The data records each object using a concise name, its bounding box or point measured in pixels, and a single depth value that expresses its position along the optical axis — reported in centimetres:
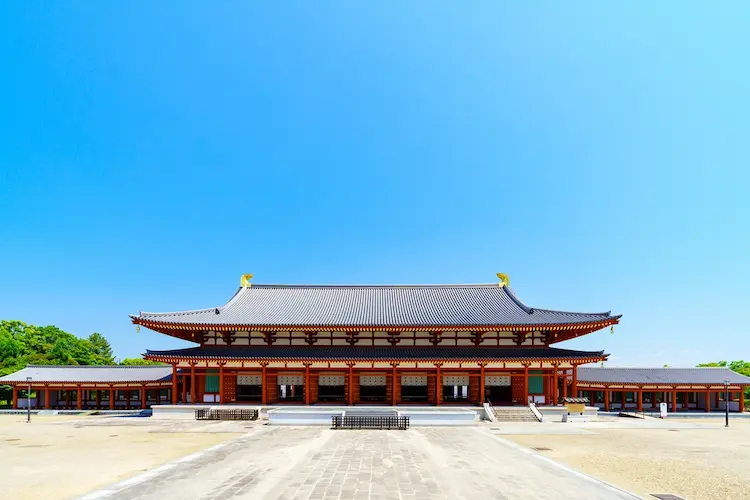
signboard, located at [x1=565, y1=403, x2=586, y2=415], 3166
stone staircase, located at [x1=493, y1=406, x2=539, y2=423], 2922
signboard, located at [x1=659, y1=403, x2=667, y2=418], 3600
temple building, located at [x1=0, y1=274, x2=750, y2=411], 3142
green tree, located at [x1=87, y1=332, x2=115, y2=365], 10019
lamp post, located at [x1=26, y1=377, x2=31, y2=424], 3105
